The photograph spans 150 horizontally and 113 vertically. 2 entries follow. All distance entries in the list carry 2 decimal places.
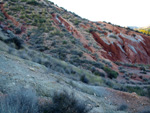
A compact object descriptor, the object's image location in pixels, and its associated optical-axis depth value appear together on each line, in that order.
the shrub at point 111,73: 15.33
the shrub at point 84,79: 9.97
